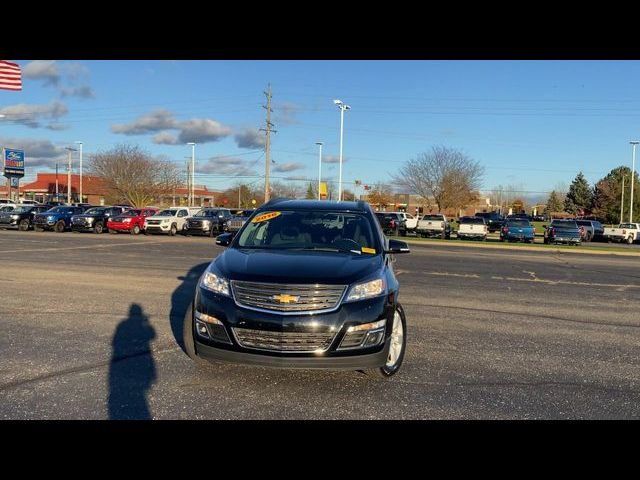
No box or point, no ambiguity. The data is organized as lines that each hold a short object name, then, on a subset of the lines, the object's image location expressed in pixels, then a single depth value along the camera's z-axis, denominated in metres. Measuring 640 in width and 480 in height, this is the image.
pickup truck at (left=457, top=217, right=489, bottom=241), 35.69
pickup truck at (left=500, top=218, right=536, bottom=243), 34.12
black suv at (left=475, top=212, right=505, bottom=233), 51.59
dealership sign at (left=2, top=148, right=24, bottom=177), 53.88
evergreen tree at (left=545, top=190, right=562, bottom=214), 111.81
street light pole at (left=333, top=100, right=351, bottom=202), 45.58
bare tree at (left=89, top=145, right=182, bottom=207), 64.94
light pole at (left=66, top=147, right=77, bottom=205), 68.19
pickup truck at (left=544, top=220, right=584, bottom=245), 32.03
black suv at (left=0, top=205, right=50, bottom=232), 34.22
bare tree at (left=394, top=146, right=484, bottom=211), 55.84
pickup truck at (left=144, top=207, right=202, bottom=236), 32.53
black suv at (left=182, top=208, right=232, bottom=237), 32.50
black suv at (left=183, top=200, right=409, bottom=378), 4.42
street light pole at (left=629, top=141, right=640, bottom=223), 60.50
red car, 32.94
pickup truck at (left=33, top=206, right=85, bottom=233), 33.53
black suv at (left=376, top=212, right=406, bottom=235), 34.91
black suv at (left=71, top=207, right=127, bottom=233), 32.88
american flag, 21.14
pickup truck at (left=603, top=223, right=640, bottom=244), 40.94
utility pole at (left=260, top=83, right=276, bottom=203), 43.94
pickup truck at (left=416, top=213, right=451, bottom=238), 36.78
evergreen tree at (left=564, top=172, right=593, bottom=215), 100.47
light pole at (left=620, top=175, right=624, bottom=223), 66.88
